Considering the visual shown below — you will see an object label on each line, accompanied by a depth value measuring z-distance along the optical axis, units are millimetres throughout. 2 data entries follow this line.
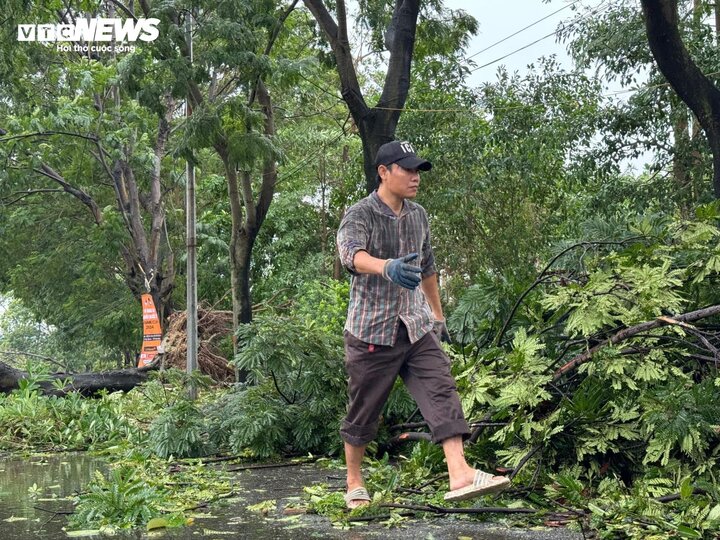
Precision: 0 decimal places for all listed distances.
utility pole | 16453
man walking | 5656
